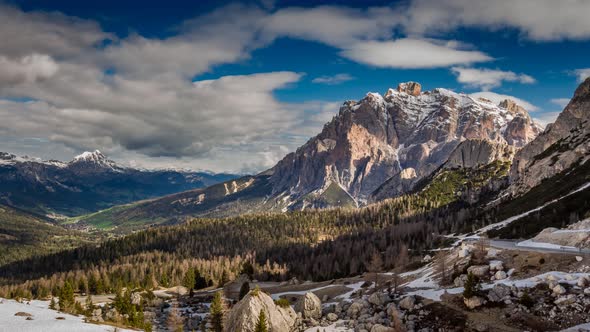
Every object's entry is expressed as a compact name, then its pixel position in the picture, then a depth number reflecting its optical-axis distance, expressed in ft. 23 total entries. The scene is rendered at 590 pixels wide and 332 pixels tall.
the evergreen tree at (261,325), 230.48
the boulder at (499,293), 216.74
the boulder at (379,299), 293.64
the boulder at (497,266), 249.14
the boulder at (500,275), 239.71
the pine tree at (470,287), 225.35
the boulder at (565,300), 189.27
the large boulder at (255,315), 285.43
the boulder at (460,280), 257.14
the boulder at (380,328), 232.73
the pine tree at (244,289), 470.80
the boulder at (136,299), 456.04
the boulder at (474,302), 220.64
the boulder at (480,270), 251.80
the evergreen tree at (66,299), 347.56
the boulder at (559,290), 197.13
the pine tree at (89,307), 356.59
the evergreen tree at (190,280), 561.02
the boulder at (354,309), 291.13
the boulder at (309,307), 322.55
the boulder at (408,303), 258.61
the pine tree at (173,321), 352.67
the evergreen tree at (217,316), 309.96
